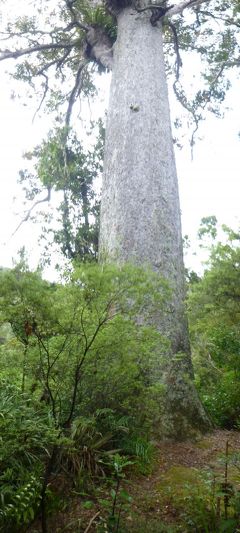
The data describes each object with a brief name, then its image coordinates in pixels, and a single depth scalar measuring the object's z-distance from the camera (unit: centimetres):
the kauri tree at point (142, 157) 420
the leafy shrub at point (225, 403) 485
